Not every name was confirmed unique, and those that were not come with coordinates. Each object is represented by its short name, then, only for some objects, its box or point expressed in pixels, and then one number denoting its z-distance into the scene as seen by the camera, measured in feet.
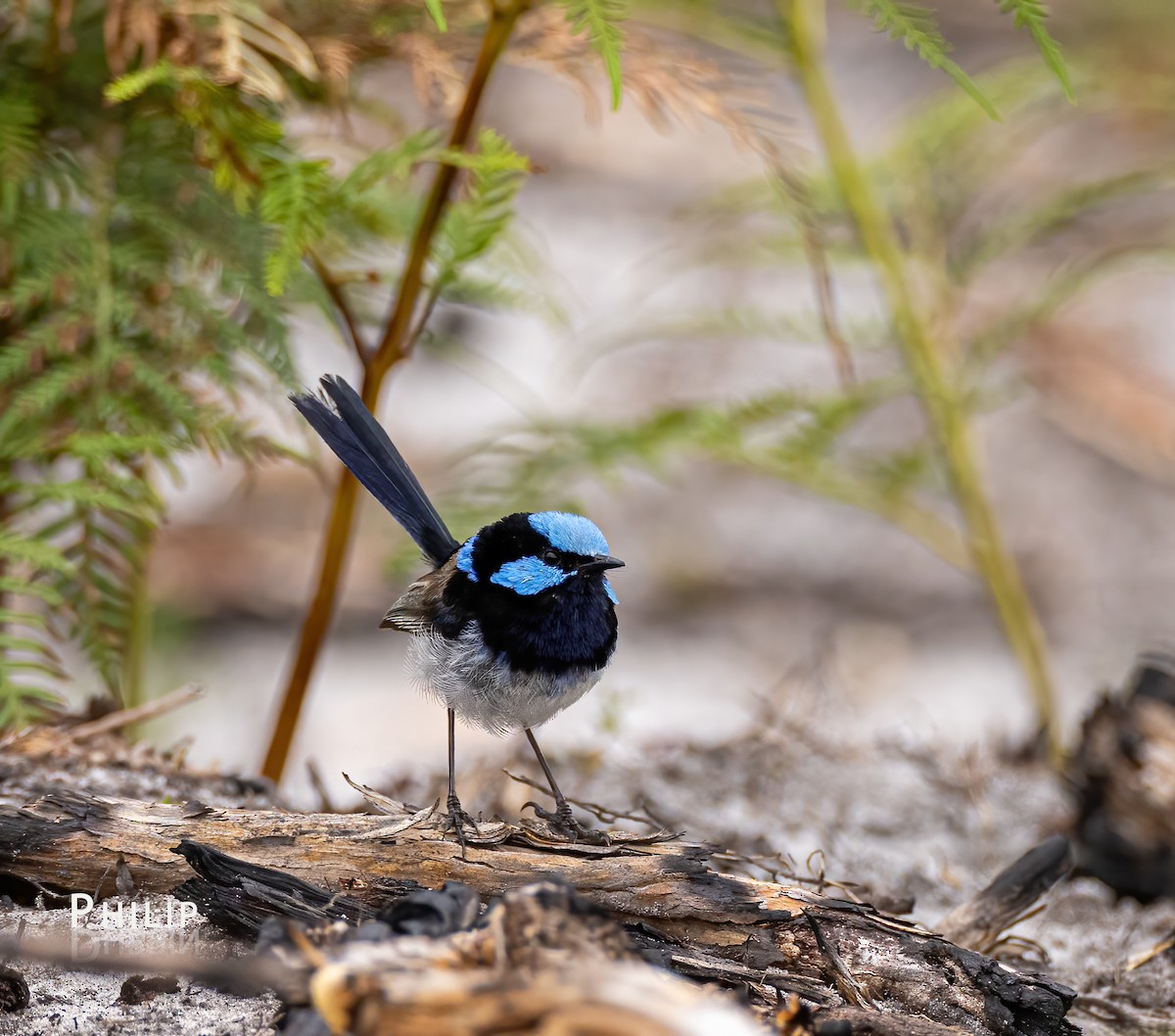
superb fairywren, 16.51
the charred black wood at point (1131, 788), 19.95
